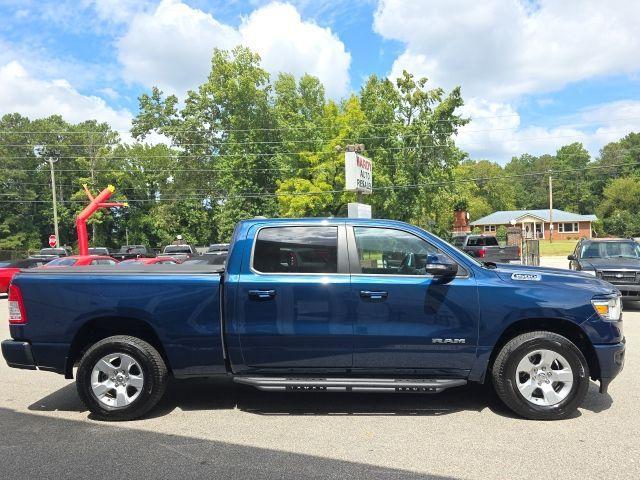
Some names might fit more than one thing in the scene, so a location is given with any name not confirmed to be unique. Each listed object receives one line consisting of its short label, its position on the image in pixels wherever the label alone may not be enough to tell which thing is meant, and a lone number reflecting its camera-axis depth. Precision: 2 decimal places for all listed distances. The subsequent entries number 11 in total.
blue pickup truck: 4.68
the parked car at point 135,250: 38.74
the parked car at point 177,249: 31.30
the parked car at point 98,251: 34.82
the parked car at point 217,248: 23.75
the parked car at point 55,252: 33.28
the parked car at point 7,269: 17.70
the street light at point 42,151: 68.52
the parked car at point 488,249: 23.66
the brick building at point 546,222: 77.94
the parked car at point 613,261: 10.68
